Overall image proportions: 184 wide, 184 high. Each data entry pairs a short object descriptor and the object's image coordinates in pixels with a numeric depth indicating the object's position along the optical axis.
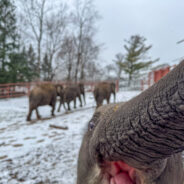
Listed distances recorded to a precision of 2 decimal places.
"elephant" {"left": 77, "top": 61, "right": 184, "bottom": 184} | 0.46
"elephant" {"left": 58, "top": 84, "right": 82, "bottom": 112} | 8.98
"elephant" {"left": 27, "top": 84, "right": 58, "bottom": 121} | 6.65
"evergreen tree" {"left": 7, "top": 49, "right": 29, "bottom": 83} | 15.16
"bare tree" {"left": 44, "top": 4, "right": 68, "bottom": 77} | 21.78
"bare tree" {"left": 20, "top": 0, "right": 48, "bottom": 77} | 20.41
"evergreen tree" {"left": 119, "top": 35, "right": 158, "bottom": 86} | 29.86
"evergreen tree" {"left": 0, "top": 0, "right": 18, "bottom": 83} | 14.94
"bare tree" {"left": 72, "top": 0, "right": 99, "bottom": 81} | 23.33
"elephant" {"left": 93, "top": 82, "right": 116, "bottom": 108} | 8.10
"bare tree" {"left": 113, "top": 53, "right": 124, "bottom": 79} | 37.01
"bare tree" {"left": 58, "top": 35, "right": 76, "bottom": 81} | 22.61
